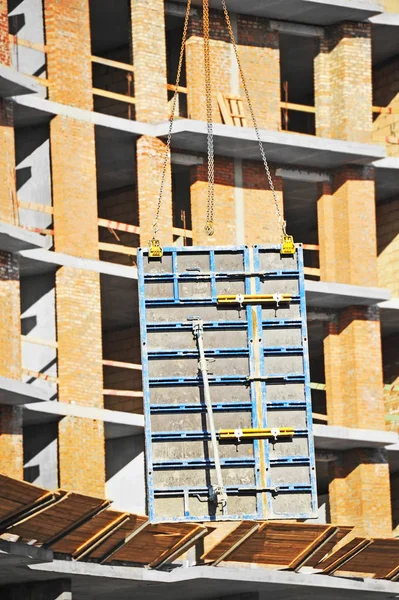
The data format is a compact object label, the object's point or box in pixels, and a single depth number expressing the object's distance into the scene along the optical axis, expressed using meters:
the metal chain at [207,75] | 39.11
